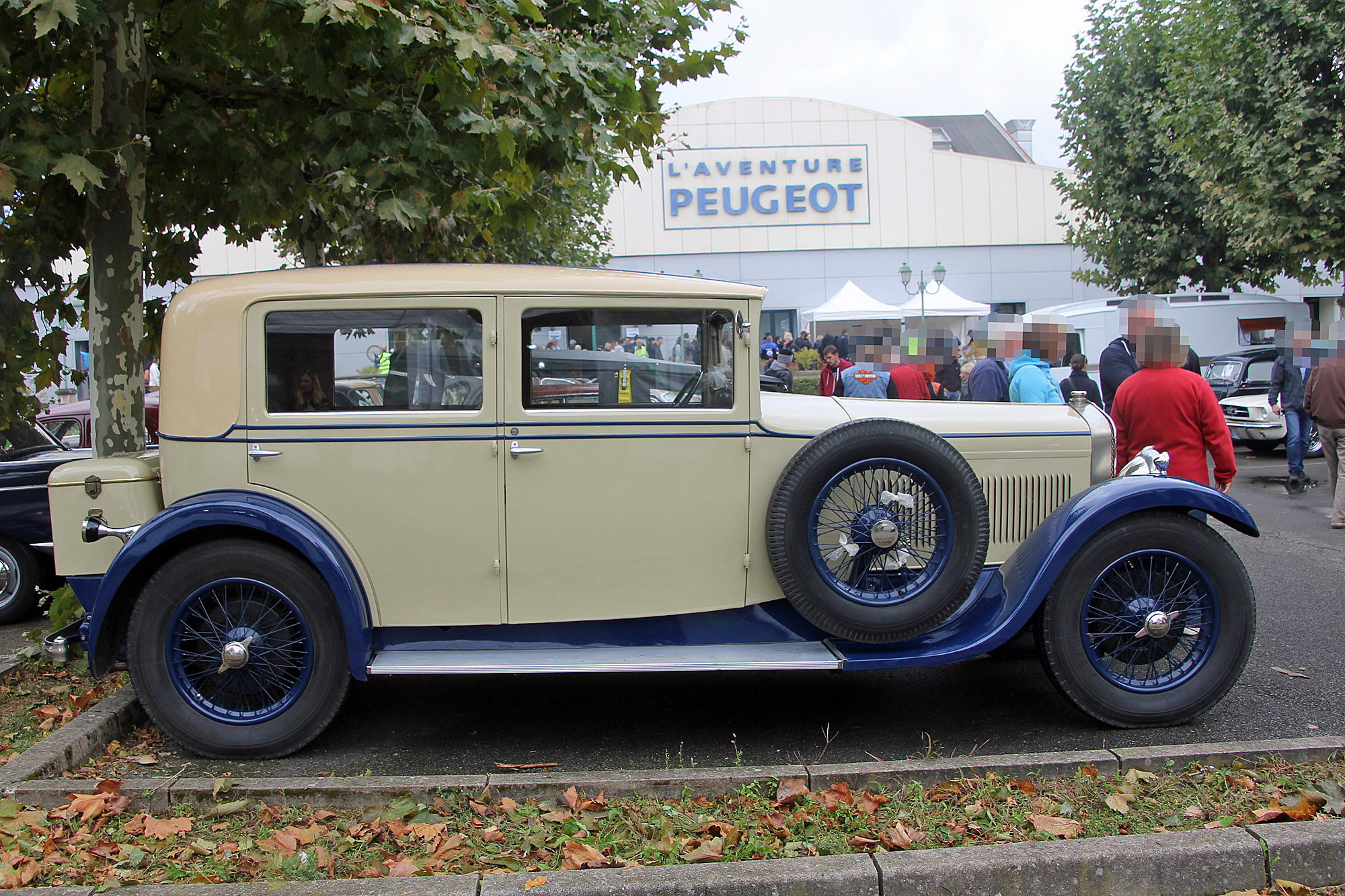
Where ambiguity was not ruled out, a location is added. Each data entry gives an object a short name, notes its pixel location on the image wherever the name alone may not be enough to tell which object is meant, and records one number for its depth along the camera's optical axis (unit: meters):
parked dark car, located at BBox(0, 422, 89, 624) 6.48
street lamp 23.66
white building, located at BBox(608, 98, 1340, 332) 31.02
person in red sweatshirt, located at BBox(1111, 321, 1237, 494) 4.95
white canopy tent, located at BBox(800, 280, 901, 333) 22.88
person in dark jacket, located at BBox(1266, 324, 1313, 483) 10.75
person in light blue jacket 6.17
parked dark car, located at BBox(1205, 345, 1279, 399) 14.97
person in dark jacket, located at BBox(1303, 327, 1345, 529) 8.85
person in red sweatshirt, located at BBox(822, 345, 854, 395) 9.78
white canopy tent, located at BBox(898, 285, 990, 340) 22.12
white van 17.58
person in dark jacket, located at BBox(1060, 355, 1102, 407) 9.95
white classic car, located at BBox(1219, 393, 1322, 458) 13.96
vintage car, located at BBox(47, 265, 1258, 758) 3.85
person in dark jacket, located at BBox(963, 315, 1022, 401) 6.80
